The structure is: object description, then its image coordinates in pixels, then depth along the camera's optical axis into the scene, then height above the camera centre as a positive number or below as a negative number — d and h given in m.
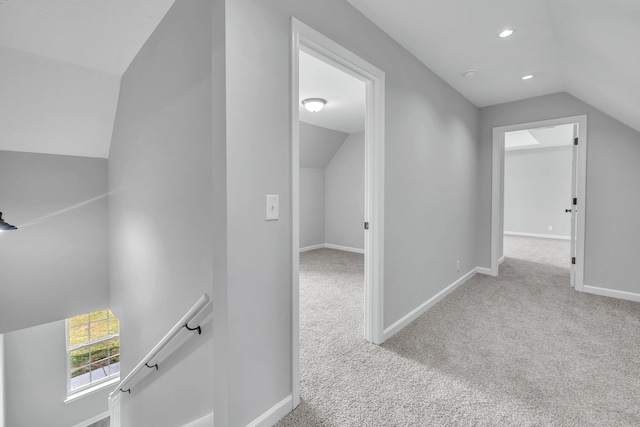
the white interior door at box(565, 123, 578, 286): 3.59 -0.03
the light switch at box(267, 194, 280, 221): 1.49 -0.01
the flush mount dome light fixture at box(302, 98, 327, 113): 3.91 +1.35
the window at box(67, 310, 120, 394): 4.75 -2.33
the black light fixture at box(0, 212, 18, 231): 2.01 -0.13
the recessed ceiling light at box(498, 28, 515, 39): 2.23 +1.30
